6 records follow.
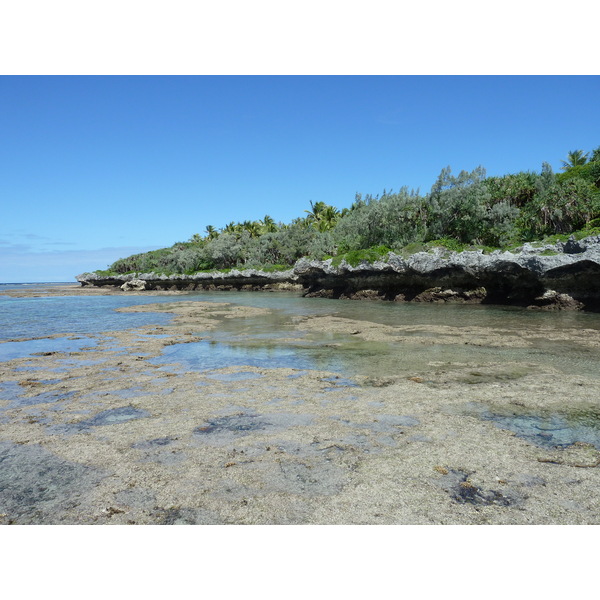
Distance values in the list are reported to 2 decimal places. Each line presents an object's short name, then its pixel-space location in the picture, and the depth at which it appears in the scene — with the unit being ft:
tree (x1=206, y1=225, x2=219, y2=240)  373.28
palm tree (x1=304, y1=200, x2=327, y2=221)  304.91
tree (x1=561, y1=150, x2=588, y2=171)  201.98
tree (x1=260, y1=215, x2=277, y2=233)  325.54
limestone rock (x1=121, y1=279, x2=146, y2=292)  270.05
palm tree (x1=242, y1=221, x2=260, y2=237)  335.06
